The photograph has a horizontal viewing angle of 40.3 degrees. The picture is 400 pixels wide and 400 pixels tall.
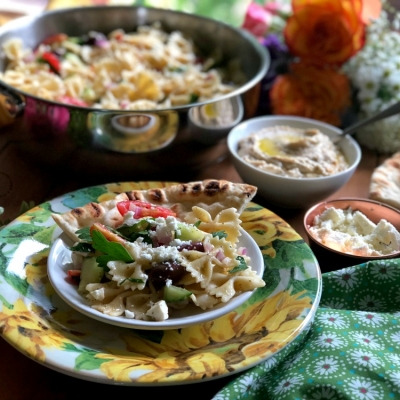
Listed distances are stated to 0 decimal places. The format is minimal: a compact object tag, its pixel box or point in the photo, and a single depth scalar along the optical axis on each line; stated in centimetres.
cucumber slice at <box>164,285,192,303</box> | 95
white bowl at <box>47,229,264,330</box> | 92
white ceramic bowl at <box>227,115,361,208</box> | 138
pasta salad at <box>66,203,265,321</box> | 96
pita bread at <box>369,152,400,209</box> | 140
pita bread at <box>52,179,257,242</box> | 111
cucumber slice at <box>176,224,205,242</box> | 104
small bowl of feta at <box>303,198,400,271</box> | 121
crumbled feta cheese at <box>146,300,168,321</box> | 93
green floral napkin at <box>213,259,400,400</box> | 87
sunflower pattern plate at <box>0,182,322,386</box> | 85
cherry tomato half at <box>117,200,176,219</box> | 112
